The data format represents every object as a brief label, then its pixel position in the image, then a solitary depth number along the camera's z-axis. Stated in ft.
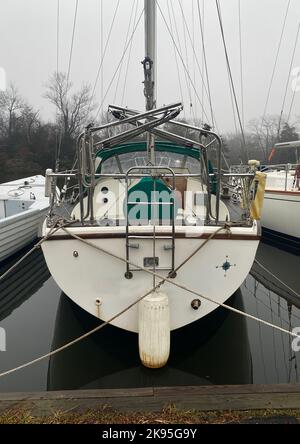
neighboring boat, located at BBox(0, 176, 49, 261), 23.58
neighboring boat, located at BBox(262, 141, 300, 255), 28.20
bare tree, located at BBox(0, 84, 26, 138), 120.57
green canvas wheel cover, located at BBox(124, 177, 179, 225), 13.62
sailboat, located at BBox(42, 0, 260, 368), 11.73
